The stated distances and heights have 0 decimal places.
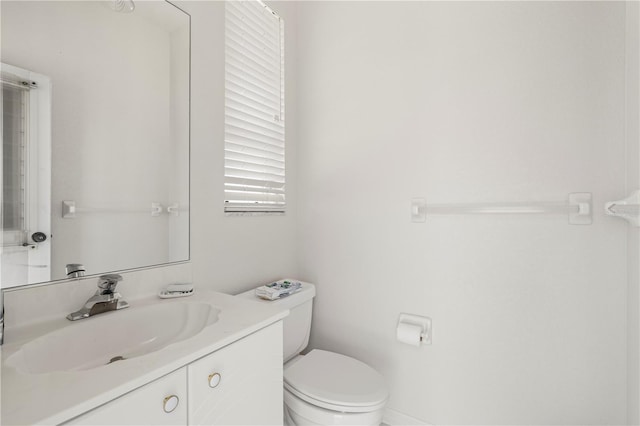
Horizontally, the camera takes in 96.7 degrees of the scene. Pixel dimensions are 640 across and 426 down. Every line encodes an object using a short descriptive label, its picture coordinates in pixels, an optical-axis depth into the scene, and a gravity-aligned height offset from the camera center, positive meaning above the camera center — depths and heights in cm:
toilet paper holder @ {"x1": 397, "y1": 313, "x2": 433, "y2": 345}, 133 -53
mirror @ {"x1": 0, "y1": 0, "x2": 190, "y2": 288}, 79 +25
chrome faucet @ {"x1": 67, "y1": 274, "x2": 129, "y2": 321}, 84 -27
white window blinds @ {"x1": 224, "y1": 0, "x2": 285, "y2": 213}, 135 +54
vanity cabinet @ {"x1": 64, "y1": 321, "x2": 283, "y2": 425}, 55 -42
